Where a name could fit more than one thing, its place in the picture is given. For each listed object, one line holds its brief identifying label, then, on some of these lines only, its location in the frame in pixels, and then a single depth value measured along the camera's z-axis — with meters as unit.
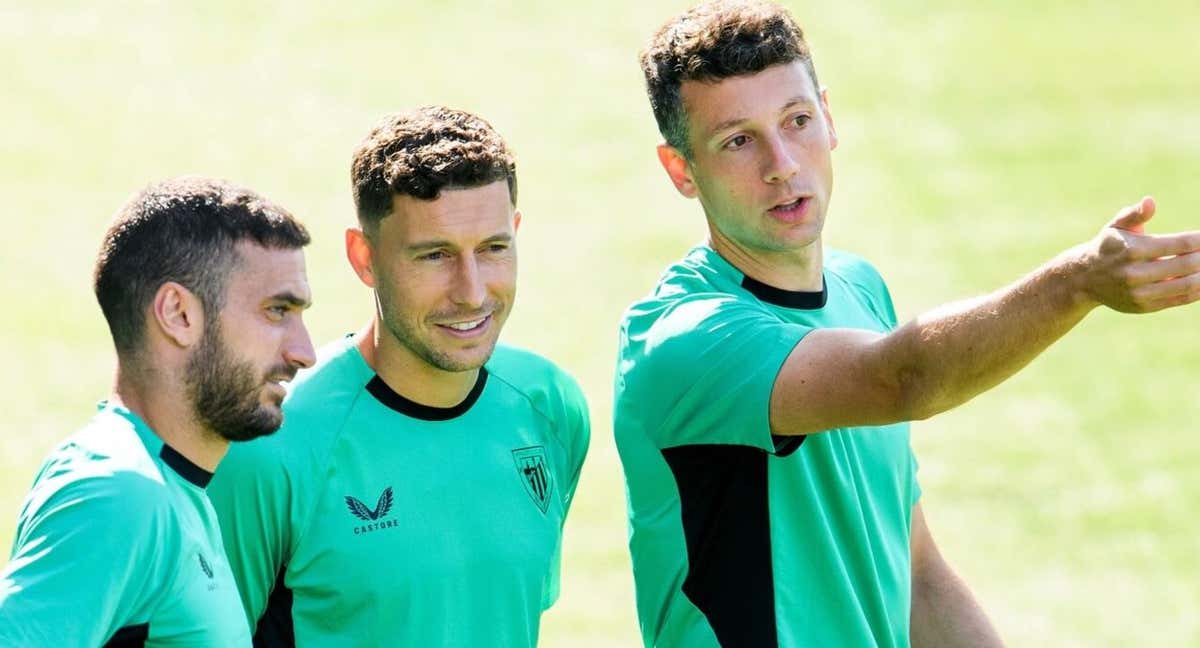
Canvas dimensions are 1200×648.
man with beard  8.74
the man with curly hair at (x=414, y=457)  10.67
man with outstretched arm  9.23
